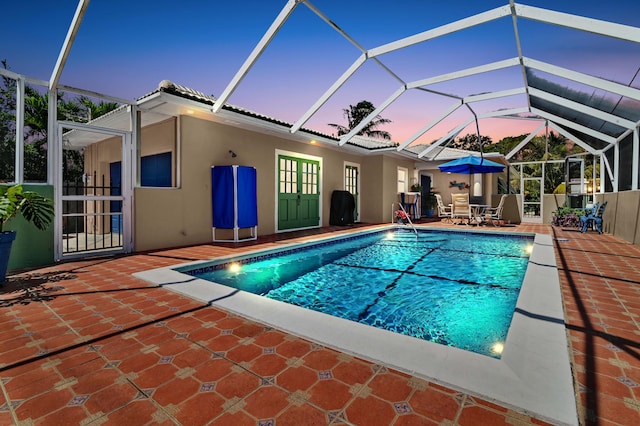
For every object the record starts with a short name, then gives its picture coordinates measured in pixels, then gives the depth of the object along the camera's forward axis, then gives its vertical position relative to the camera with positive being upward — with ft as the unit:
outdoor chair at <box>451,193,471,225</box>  37.47 +0.08
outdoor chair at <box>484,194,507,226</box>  37.06 -1.32
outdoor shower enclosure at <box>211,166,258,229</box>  23.53 +0.83
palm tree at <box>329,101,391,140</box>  80.43 +22.56
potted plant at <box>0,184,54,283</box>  12.00 -0.19
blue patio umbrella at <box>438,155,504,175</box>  35.42 +4.79
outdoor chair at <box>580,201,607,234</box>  29.89 -0.95
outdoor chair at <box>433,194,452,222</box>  39.47 -0.32
